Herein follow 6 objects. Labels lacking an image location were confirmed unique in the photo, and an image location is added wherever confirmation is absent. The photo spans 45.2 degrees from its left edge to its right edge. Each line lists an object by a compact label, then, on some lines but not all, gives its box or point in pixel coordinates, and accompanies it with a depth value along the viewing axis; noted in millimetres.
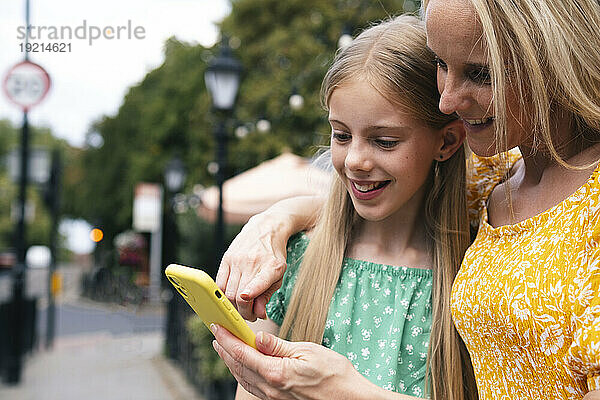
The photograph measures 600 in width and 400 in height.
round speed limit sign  5945
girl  1680
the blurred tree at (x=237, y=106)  16500
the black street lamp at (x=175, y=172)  15234
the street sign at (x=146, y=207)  14266
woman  1245
